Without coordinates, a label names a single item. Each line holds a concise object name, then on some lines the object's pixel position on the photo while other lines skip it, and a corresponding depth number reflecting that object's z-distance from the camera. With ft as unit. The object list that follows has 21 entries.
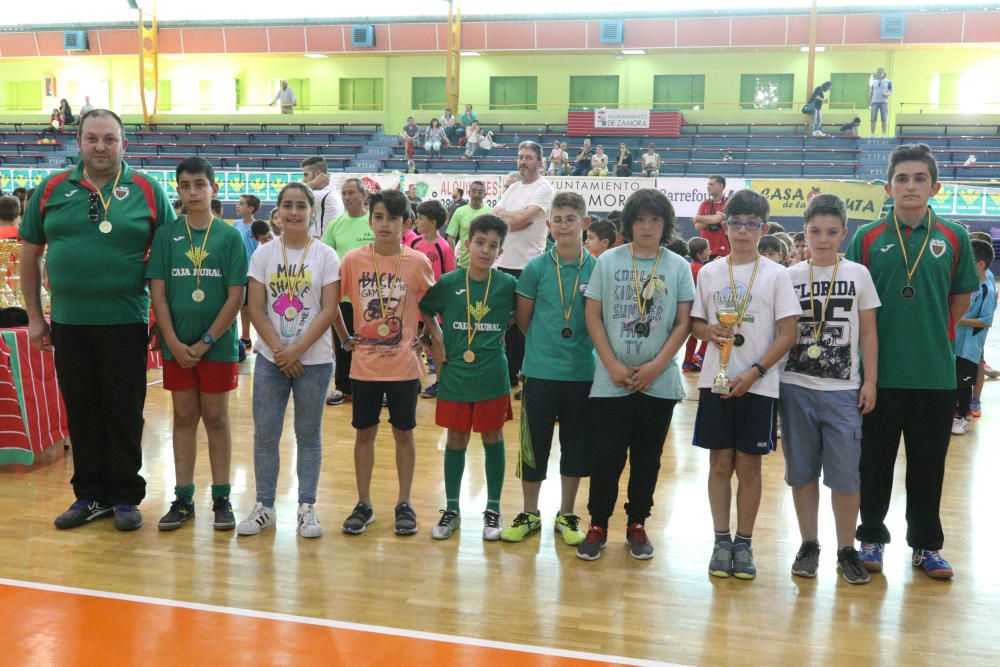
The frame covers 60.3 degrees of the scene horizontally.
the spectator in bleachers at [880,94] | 69.41
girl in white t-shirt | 12.01
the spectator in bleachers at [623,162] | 58.84
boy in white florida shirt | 10.64
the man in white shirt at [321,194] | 20.31
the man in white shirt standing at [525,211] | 18.22
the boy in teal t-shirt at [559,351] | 11.67
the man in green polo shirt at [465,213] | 23.85
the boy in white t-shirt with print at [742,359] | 10.57
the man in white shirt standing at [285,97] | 88.48
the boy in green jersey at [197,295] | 11.98
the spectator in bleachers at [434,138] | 72.54
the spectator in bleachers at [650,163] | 60.85
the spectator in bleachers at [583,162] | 61.97
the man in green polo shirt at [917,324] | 10.68
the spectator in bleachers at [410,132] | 72.74
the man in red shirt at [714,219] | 24.36
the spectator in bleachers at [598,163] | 60.13
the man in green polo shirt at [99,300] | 11.87
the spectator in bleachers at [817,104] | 72.28
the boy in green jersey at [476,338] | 11.91
